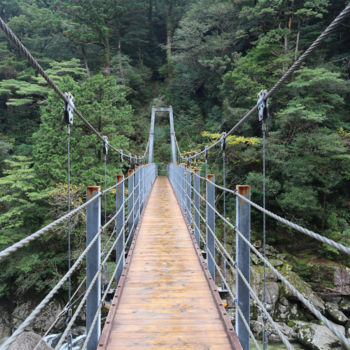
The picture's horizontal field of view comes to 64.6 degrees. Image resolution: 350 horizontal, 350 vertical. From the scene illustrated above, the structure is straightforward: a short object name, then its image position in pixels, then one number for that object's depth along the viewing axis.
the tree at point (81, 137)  7.30
